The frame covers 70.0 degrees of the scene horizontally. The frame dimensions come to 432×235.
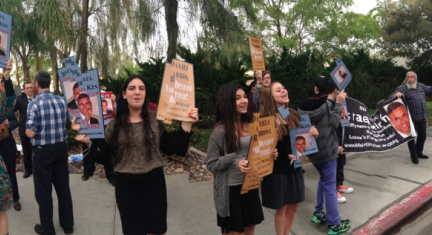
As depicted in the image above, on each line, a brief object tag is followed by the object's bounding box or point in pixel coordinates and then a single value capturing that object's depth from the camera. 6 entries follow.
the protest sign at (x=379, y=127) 5.21
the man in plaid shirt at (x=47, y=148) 3.49
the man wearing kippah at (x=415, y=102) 6.46
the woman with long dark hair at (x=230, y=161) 2.71
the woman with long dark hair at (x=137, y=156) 2.49
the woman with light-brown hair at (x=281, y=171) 3.14
